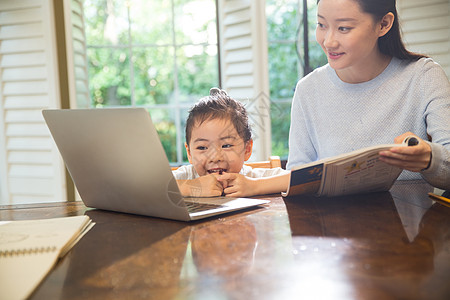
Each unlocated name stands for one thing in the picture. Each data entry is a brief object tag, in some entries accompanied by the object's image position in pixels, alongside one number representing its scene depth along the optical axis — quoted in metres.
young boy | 1.42
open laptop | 0.84
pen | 0.97
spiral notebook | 0.58
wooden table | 0.54
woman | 1.38
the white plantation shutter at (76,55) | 2.66
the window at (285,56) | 2.80
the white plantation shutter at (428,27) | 2.70
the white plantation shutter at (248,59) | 2.56
